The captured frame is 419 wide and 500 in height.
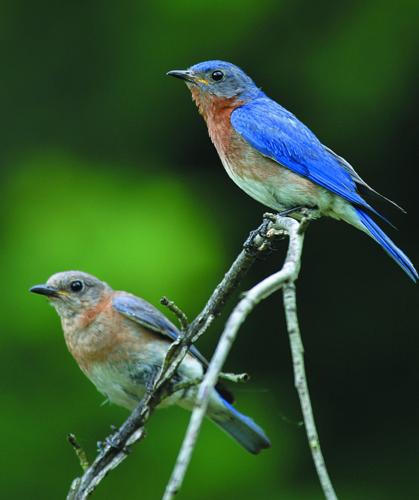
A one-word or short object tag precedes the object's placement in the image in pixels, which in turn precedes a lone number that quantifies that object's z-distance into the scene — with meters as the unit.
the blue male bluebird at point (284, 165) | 8.16
